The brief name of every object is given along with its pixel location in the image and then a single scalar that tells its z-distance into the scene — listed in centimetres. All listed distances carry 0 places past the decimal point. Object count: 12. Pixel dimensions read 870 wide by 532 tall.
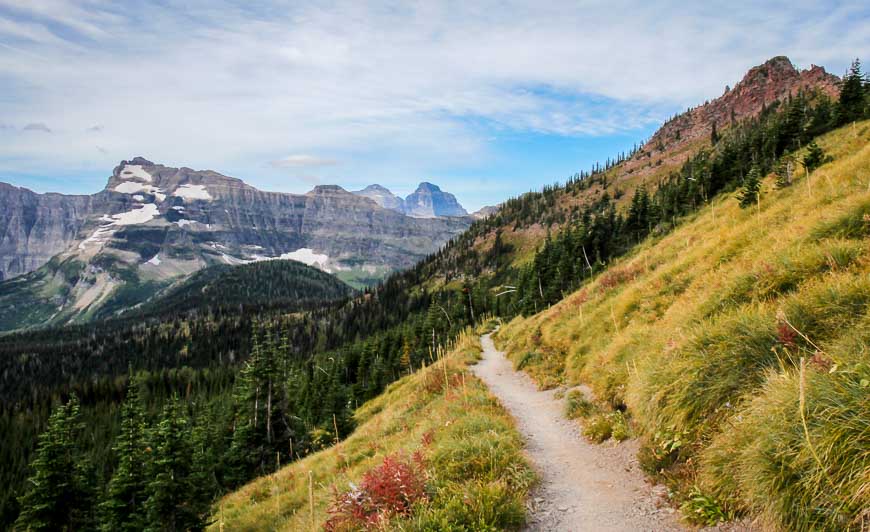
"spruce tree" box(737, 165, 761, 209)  2281
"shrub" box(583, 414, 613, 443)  956
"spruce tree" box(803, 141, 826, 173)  2284
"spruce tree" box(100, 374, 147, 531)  2419
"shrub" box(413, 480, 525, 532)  614
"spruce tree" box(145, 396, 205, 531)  2206
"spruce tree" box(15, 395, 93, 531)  2402
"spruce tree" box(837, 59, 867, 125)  4044
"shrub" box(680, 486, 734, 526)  543
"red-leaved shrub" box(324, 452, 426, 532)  665
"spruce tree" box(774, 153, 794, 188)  2270
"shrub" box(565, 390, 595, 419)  1142
